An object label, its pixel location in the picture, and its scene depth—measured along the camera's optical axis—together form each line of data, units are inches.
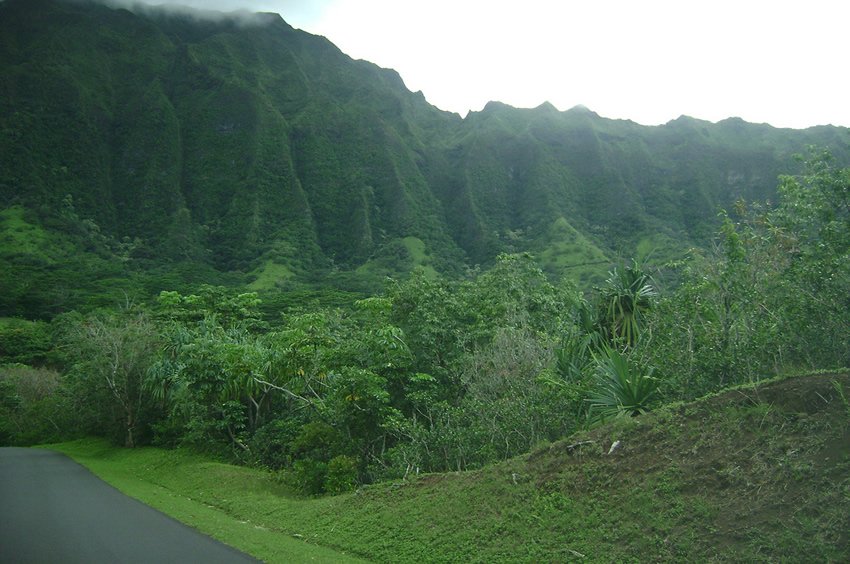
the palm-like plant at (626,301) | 664.4
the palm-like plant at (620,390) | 434.9
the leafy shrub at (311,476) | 603.5
